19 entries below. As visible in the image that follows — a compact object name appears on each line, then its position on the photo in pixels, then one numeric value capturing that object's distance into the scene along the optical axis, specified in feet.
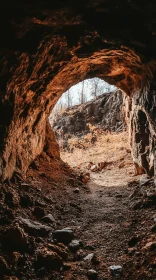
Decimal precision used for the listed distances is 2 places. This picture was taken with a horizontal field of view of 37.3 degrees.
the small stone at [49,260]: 10.57
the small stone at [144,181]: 22.36
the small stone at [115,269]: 10.48
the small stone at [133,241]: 12.77
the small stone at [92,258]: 11.48
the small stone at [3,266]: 9.42
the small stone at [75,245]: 12.71
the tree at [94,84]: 103.76
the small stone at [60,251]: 11.69
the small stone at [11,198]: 15.06
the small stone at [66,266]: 10.82
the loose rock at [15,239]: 11.18
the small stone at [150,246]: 11.29
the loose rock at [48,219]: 15.43
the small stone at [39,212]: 16.03
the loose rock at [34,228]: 13.12
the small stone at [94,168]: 44.61
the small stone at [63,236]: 13.35
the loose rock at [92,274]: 10.31
